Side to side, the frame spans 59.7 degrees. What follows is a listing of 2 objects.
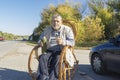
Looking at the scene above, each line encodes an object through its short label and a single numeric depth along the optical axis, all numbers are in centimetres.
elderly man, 222
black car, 282
